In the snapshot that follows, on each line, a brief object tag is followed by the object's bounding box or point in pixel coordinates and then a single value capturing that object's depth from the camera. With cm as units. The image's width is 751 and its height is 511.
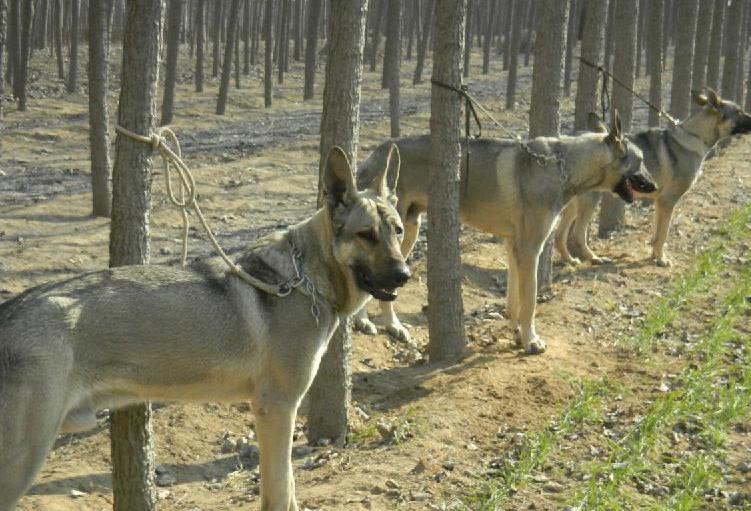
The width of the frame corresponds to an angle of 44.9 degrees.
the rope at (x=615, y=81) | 1246
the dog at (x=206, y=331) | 411
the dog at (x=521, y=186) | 943
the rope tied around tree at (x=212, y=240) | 507
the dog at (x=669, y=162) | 1337
